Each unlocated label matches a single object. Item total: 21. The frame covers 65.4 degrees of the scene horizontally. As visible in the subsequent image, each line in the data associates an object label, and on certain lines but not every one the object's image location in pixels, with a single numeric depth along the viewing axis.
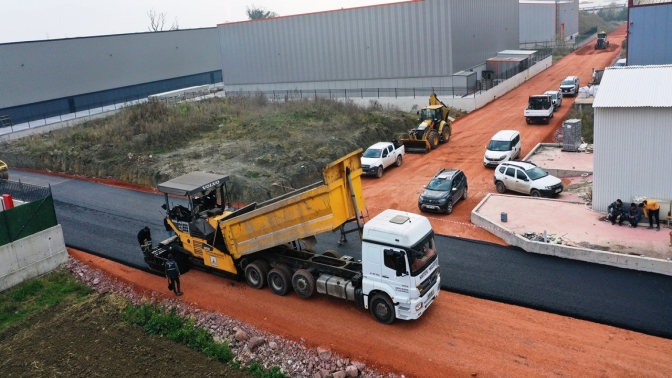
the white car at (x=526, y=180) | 22.86
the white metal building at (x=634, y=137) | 18.12
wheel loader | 33.12
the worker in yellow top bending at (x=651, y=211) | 17.81
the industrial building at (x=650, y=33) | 23.53
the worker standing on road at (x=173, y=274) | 15.27
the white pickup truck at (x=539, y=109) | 36.47
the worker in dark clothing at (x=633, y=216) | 18.17
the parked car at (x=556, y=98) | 39.92
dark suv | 21.98
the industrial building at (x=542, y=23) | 83.19
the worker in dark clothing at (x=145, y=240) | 16.95
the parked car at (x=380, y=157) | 28.61
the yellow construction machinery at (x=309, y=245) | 12.77
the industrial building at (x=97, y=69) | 49.16
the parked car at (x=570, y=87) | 45.22
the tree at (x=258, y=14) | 113.00
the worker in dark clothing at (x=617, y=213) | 18.55
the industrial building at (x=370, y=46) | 45.00
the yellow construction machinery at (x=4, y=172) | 30.75
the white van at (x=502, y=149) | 28.19
